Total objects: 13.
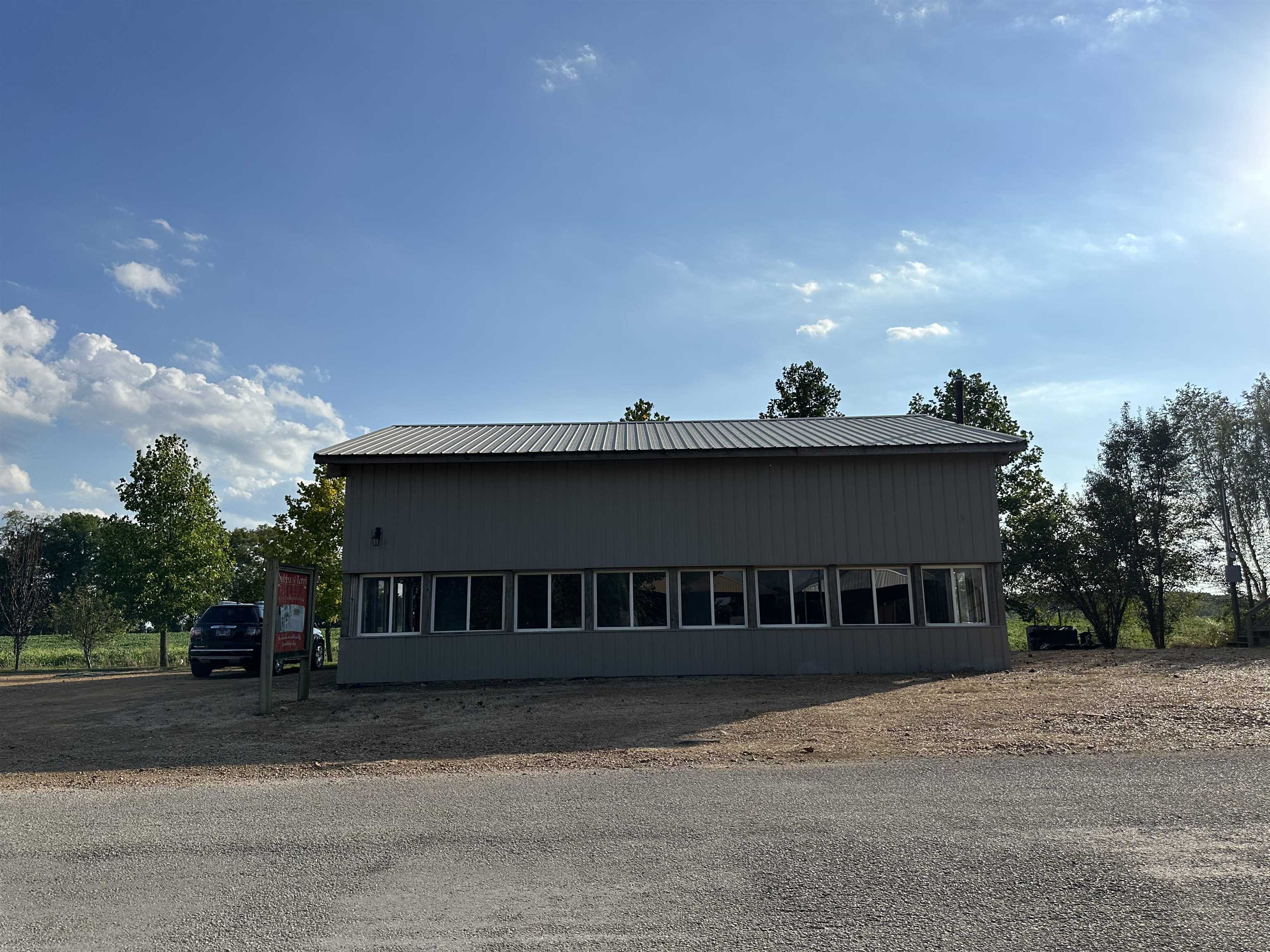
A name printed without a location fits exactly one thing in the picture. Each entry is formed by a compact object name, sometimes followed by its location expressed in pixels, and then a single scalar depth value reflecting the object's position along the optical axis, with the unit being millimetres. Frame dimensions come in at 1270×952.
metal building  17766
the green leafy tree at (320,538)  32500
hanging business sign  13438
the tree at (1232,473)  31219
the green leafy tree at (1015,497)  30906
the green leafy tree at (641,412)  38656
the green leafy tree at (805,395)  39969
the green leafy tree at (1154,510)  30453
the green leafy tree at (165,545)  27734
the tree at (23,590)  28453
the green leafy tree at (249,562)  36438
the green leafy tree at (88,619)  26156
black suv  20297
